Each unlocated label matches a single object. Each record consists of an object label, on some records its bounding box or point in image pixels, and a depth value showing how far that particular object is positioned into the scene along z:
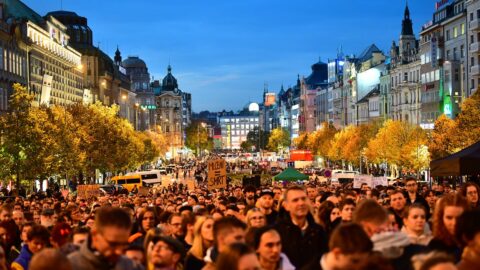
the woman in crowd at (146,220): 15.34
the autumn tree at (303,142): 168.52
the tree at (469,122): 62.28
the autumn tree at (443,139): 65.12
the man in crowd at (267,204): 16.12
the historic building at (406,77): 117.19
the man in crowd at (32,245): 12.21
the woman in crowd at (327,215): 14.58
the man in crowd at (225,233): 9.86
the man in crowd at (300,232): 11.73
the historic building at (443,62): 96.12
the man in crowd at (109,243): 8.60
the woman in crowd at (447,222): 10.08
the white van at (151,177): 89.16
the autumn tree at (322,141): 136.88
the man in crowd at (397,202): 15.32
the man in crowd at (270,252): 9.73
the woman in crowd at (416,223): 11.19
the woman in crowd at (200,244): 11.55
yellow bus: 82.81
